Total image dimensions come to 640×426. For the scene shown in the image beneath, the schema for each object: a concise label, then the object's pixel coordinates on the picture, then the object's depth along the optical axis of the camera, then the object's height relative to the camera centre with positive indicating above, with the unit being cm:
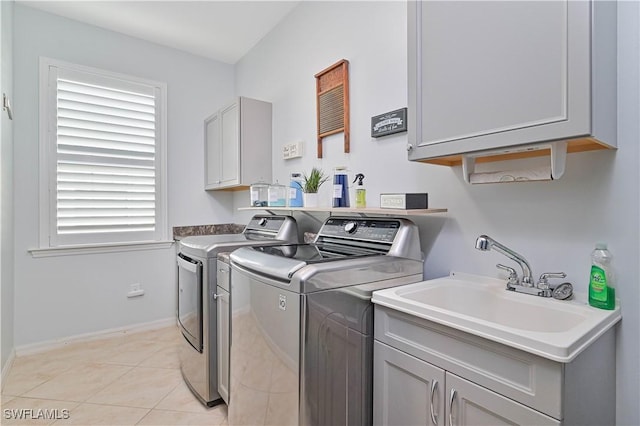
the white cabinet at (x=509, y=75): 96 +45
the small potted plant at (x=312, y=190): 233 +14
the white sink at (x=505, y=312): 88 -34
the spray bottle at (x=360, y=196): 192 +8
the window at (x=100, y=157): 284 +47
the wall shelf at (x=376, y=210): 153 +0
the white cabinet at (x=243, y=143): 292 +60
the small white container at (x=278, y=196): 262 +11
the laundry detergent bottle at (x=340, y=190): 206 +12
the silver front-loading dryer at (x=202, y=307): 206 -63
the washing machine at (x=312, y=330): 133 -50
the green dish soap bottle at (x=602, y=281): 111 -23
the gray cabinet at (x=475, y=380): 88 -51
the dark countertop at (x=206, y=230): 347 -21
